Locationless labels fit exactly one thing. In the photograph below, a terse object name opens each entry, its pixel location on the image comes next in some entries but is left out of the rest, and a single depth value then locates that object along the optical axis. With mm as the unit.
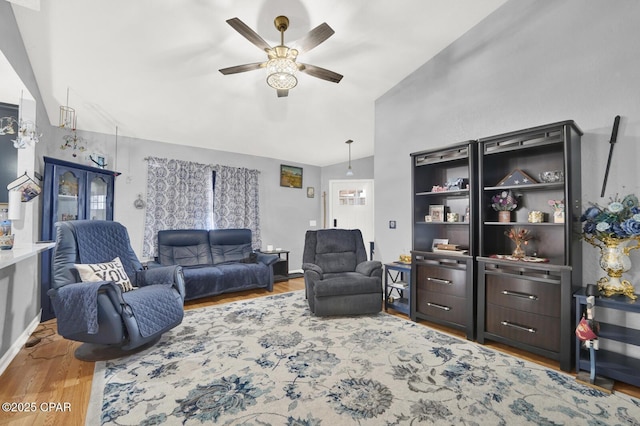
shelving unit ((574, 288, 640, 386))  1931
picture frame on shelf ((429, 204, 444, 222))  3180
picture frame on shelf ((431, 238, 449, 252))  3302
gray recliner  3211
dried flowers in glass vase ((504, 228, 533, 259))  2592
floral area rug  1634
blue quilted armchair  2166
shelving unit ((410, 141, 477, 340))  2773
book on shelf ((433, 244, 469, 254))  2997
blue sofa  3982
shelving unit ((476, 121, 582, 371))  2205
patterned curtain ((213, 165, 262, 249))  5191
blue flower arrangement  1952
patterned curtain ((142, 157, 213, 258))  4543
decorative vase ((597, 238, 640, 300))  2070
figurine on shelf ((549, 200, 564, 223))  2357
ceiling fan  2145
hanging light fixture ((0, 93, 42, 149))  2426
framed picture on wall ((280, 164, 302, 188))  6066
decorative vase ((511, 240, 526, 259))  2569
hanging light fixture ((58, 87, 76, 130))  3537
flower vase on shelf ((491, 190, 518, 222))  2699
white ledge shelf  1724
